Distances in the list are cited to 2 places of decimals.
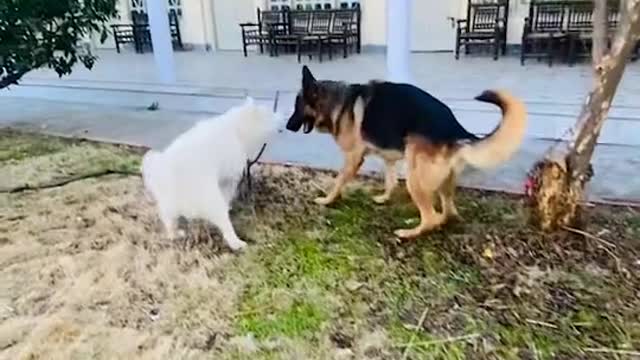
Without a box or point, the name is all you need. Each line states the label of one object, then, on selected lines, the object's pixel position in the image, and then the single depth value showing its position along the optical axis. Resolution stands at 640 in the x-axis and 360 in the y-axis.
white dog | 2.80
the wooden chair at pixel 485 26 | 8.05
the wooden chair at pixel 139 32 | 10.42
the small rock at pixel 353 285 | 2.54
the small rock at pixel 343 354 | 2.12
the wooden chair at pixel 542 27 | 7.50
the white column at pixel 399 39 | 4.88
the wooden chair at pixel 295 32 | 8.88
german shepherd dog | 2.52
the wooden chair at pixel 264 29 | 9.25
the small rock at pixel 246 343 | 2.19
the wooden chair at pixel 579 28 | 7.32
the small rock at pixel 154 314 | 2.41
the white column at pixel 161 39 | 6.50
